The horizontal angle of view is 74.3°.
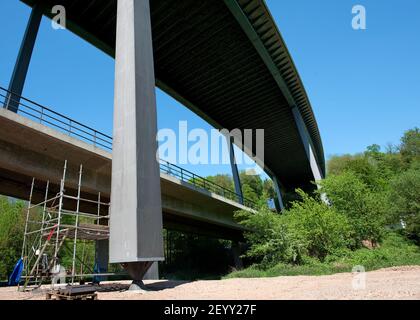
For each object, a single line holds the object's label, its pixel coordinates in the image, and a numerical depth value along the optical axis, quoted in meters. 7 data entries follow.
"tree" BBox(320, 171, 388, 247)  19.08
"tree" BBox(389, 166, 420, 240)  19.25
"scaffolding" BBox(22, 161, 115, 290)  11.70
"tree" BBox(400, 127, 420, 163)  47.62
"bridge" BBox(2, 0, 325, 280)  10.54
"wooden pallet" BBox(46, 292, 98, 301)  7.52
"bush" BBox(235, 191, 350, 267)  18.09
